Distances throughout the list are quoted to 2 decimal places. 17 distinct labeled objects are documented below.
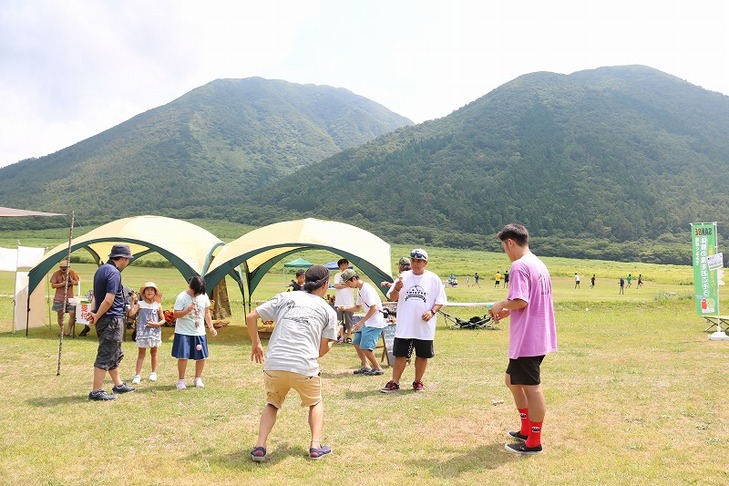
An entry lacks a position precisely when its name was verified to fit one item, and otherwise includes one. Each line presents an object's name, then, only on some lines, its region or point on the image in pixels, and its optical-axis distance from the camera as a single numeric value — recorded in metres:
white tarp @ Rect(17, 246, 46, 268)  14.31
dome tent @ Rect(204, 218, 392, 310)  13.61
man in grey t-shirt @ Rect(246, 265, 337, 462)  5.06
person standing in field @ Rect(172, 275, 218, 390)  7.92
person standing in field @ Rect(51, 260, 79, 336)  13.20
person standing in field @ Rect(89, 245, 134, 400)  7.08
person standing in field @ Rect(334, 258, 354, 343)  11.41
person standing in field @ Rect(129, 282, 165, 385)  8.42
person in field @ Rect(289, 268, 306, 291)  12.18
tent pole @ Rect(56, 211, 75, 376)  8.73
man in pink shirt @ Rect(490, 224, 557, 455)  5.21
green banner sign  13.98
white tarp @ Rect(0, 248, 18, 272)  14.20
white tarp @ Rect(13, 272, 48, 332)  14.19
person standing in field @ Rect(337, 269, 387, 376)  8.84
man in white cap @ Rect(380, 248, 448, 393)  7.60
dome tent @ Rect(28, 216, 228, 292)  13.94
